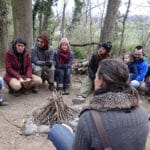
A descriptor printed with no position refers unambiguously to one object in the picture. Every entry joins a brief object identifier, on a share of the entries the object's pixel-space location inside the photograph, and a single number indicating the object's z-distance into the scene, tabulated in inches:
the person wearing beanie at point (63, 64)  124.0
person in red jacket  114.5
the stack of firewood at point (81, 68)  152.5
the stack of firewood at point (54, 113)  93.0
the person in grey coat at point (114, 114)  38.2
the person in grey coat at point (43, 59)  123.2
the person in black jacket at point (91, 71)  115.6
